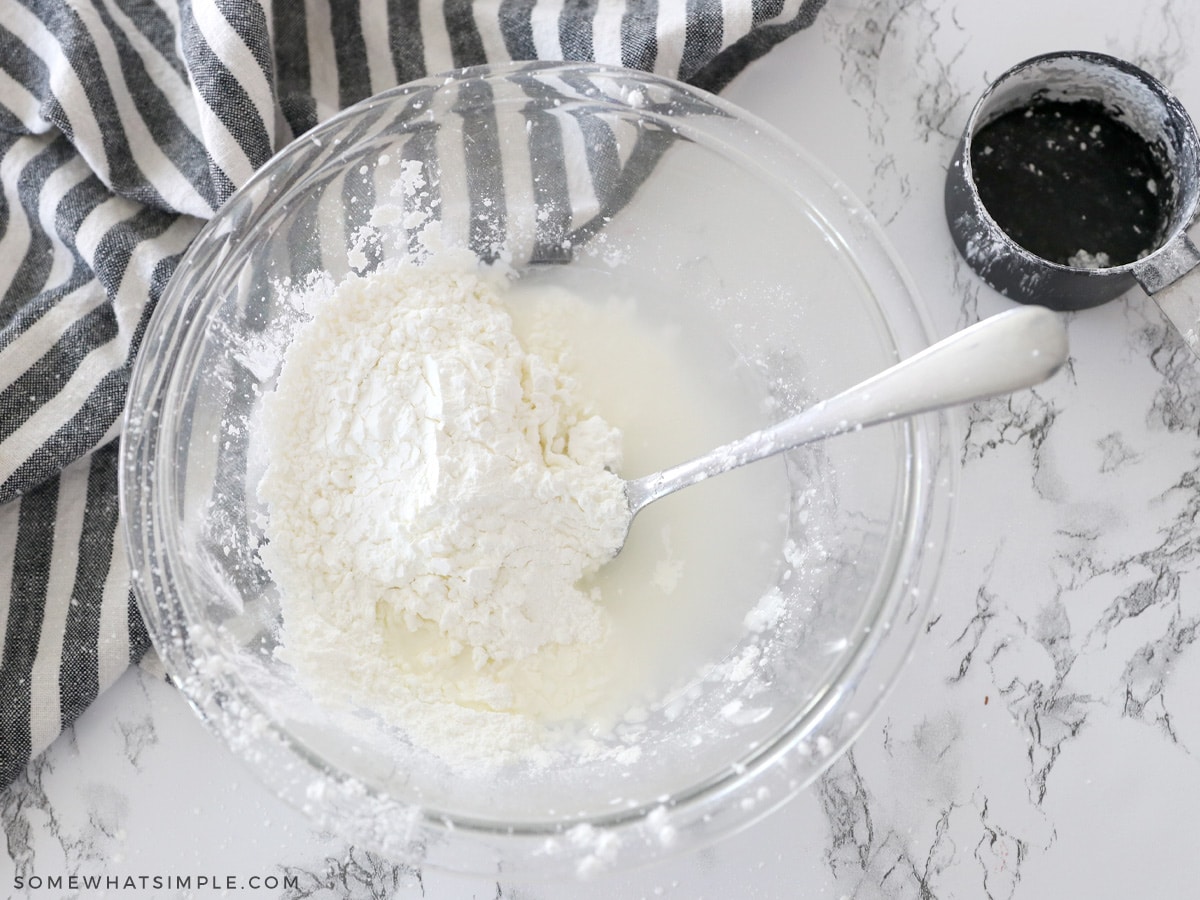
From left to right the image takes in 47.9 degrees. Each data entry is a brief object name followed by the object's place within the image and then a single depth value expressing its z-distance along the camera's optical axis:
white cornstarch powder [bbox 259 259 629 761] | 0.39
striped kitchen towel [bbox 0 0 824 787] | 0.43
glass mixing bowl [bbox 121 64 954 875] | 0.38
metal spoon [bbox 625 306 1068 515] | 0.33
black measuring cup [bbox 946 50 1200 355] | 0.42
